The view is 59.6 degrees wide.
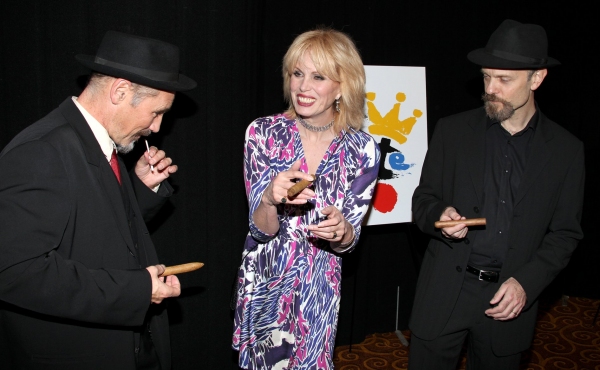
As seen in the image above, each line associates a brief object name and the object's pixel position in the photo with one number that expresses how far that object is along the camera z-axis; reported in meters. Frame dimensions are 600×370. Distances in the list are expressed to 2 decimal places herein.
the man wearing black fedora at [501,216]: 2.38
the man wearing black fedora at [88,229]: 1.53
